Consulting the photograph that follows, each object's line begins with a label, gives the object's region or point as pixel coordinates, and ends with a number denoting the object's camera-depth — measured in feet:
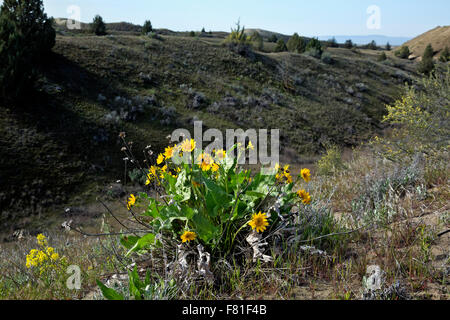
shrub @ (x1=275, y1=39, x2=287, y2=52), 101.09
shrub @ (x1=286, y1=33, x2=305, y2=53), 99.53
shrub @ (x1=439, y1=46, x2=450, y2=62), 114.52
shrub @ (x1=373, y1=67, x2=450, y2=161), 19.33
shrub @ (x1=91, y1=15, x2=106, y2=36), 77.56
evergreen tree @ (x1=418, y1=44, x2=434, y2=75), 96.94
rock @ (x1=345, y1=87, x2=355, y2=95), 75.53
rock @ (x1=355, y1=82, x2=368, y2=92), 79.10
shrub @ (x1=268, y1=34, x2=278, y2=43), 143.43
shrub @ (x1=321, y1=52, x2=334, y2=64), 90.33
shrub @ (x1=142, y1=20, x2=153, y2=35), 91.54
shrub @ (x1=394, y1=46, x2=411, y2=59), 136.98
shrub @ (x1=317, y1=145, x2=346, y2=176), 35.03
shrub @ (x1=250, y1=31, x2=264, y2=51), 95.38
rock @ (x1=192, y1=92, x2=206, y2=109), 54.64
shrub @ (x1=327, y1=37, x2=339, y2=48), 159.26
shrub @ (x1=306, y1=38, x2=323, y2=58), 92.99
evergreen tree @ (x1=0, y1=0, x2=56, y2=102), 37.14
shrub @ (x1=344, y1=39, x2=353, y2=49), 152.76
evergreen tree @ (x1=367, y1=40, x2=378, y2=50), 181.39
